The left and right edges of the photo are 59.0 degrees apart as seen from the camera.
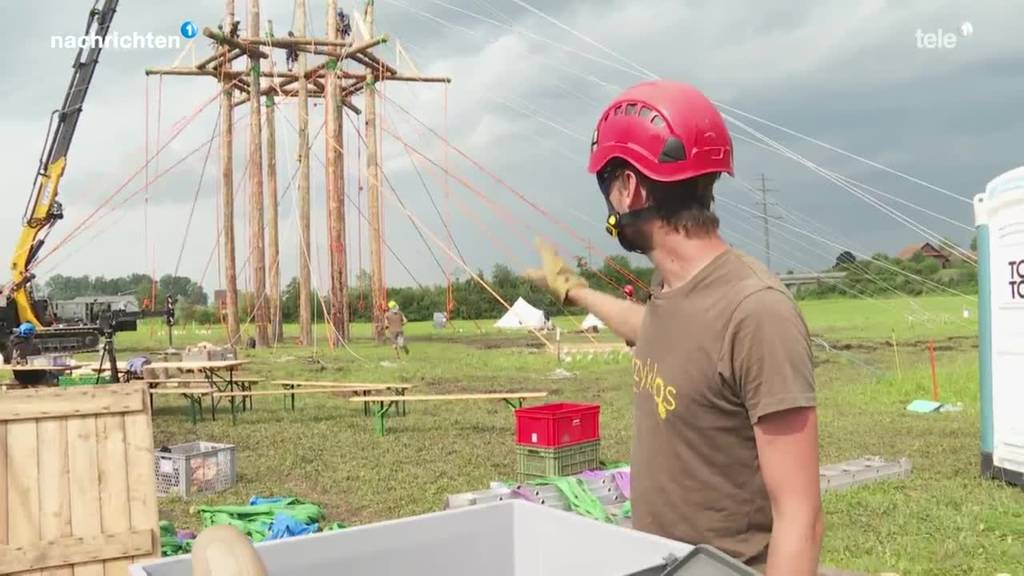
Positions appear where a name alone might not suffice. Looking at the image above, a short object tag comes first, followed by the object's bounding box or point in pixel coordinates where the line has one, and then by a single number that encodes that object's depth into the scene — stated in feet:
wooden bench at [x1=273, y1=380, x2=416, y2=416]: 44.01
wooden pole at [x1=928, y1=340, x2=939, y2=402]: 48.11
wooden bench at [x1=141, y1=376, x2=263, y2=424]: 43.56
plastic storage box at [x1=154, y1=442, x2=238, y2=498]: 28.55
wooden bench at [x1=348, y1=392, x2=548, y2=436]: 38.09
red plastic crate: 28.48
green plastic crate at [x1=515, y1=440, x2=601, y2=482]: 28.35
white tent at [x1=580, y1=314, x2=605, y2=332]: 112.20
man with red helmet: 5.82
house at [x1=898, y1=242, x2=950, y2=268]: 155.06
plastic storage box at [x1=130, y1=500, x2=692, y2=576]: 6.34
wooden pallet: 13.69
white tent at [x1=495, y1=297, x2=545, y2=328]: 145.25
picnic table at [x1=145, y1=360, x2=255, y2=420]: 45.88
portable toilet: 26.89
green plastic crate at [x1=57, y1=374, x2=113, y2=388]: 54.37
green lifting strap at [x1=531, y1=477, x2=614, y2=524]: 22.62
